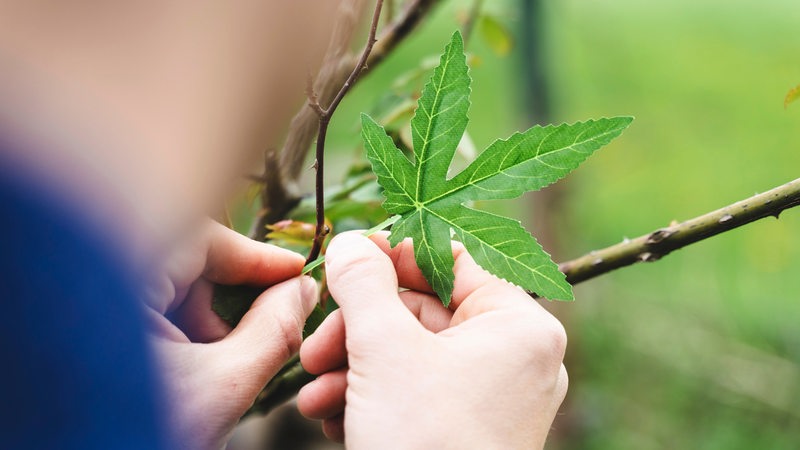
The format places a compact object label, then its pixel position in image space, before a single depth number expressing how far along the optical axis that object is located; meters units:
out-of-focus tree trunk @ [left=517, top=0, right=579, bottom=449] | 1.54
